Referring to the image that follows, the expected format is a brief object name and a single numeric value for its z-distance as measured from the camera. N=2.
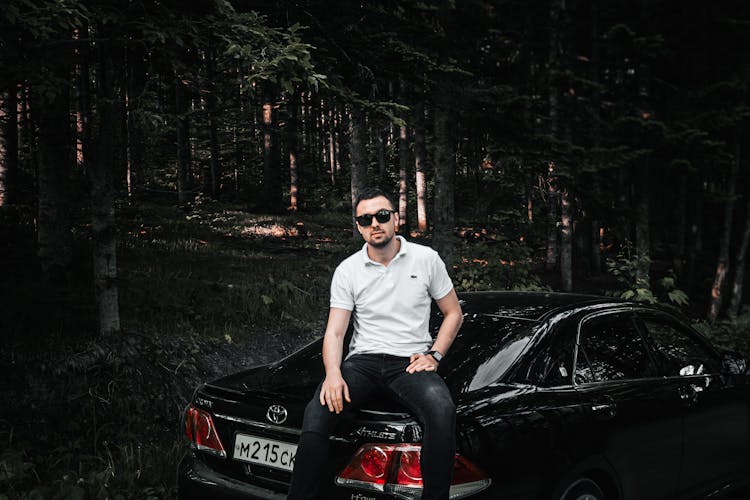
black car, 2.78
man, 2.97
